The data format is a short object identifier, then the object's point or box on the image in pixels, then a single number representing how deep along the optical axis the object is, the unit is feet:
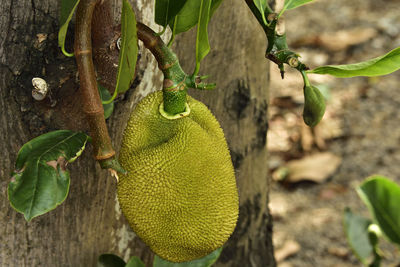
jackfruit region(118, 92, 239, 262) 4.54
